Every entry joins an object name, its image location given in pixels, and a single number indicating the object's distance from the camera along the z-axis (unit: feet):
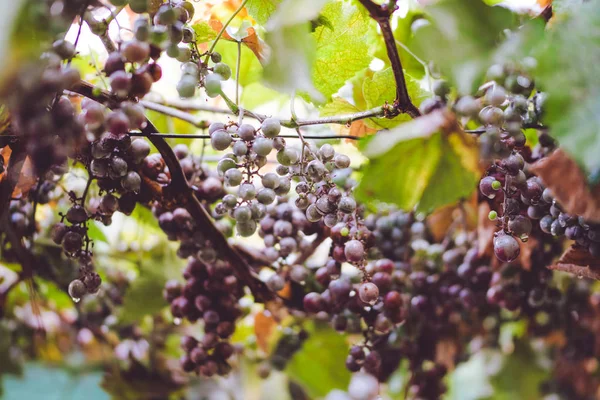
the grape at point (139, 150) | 1.54
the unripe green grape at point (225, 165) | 1.50
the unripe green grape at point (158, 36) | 1.22
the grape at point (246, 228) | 1.57
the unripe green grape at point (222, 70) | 1.55
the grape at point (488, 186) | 1.38
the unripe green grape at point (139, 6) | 1.25
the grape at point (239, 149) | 1.39
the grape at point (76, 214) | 1.62
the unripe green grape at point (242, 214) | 1.49
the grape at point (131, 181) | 1.53
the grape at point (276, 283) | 2.04
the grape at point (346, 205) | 1.46
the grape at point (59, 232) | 1.66
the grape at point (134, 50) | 1.14
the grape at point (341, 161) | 1.53
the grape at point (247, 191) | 1.46
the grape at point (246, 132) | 1.40
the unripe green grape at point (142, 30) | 1.18
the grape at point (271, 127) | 1.39
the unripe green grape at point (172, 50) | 1.38
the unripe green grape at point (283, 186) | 1.50
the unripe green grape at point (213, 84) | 1.45
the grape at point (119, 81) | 1.13
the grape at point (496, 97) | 1.32
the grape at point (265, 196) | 1.47
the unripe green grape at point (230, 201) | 1.54
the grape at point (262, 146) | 1.37
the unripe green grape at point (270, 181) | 1.47
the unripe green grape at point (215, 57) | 1.60
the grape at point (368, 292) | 1.56
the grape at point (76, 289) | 1.62
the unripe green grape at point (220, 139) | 1.41
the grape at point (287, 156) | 1.48
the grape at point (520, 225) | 1.41
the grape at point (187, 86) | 1.39
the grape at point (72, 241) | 1.62
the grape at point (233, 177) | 1.43
